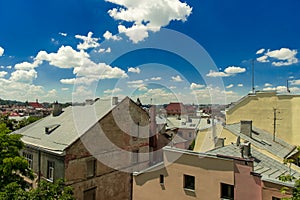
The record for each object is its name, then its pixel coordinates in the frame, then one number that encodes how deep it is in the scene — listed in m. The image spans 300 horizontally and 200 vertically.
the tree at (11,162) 12.30
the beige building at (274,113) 25.11
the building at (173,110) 72.79
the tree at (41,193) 9.98
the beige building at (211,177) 11.54
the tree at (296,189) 7.10
